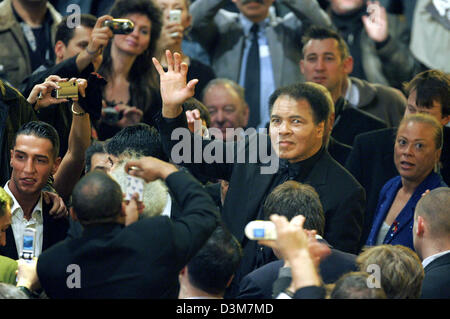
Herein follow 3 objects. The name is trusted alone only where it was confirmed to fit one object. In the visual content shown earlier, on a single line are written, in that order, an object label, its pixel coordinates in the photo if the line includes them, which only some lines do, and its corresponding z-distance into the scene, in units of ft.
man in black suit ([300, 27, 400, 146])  37.70
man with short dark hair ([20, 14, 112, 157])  32.68
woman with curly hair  37.47
